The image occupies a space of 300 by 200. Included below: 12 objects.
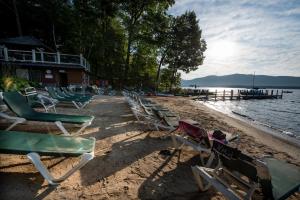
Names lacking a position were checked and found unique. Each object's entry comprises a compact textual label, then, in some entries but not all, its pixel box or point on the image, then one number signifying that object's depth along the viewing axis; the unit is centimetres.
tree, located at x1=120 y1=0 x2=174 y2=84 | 3069
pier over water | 3769
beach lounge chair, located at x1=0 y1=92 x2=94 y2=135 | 447
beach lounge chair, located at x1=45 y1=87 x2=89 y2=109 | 880
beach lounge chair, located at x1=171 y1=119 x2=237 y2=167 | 378
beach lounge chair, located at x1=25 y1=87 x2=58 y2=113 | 620
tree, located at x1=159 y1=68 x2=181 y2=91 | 3948
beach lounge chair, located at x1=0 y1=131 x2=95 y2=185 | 257
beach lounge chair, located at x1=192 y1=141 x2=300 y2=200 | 210
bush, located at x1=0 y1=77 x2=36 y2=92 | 680
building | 1952
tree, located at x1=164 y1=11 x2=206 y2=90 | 3634
